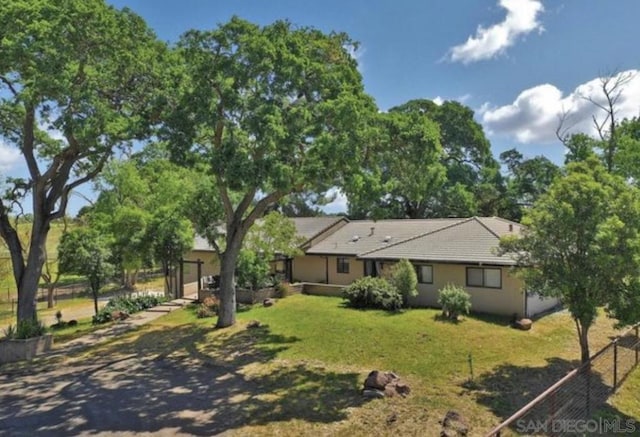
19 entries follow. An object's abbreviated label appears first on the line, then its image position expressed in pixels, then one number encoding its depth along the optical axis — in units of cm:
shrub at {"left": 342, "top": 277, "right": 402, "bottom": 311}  2150
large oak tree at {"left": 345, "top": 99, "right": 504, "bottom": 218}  4378
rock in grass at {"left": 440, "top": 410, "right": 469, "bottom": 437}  912
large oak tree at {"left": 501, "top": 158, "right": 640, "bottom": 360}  1170
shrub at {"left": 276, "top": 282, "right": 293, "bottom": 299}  2617
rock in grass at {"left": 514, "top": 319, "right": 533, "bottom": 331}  1795
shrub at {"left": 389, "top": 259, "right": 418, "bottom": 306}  2198
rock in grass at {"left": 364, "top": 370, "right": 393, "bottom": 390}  1149
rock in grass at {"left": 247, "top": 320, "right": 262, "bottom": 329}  1927
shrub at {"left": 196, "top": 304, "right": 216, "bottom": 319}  2202
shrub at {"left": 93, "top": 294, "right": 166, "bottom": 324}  2312
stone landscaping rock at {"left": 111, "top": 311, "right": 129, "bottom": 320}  2305
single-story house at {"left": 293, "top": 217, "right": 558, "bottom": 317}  2052
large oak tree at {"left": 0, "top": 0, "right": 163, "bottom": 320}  1426
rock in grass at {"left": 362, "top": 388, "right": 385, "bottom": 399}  1129
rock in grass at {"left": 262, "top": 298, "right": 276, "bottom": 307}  2405
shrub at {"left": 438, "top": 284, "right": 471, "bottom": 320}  1920
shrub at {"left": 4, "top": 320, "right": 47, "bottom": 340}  1658
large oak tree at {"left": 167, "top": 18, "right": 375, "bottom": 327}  1452
